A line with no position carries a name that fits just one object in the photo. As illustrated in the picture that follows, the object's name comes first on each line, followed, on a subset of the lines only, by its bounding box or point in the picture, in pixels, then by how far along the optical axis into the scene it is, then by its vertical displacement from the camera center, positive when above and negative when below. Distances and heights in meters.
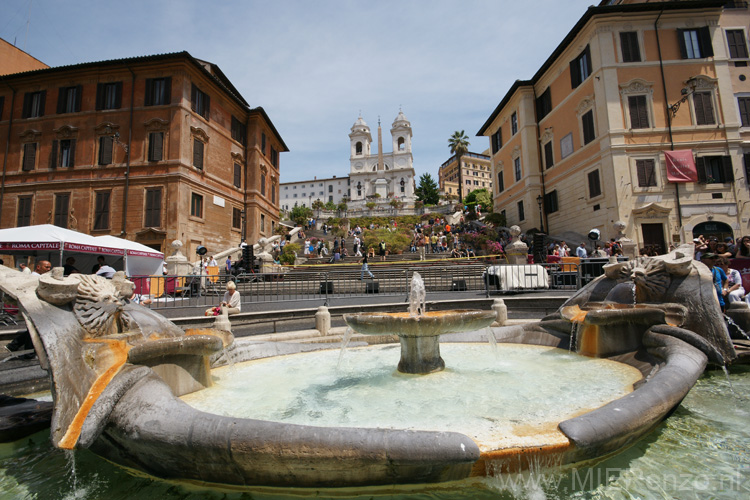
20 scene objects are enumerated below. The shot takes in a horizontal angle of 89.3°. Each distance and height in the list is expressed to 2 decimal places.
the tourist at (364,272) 15.85 +0.62
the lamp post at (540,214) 27.66 +4.93
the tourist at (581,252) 15.76 +1.17
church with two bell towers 88.19 +28.92
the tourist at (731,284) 6.61 -0.14
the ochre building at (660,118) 20.25 +8.99
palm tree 71.19 +26.98
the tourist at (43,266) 7.42 +0.58
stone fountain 2.21 -0.83
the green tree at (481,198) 59.92 +14.97
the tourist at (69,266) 10.58 +0.84
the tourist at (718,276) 6.29 +0.01
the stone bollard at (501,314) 8.02 -0.66
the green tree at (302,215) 52.25 +11.46
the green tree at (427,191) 79.56 +20.08
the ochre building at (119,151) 24.58 +9.74
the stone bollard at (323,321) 7.81 -0.68
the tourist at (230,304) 8.83 -0.33
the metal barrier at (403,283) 12.44 +0.10
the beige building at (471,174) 100.94 +29.58
